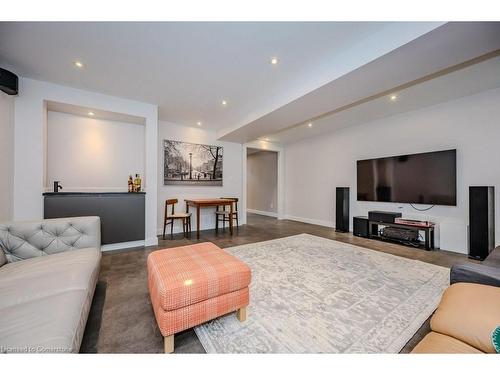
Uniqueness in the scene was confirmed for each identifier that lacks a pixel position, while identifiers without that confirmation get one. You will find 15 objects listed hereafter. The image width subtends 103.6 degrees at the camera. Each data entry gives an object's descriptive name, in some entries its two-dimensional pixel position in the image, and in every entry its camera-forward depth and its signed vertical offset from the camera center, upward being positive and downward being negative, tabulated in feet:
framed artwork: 14.89 +1.83
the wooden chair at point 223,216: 15.59 -2.58
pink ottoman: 3.90 -2.20
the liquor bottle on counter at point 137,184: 11.87 +0.13
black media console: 10.82 -2.48
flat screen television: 10.69 +0.55
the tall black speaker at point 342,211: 15.16 -1.85
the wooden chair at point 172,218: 13.24 -2.34
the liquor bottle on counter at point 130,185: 11.77 +0.07
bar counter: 9.43 -1.21
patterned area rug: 4.17 -3.31
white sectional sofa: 2.79 -2.08
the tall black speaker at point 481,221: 9.02 -1.56
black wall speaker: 7.62 +4.14
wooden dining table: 13.39 -1.17
